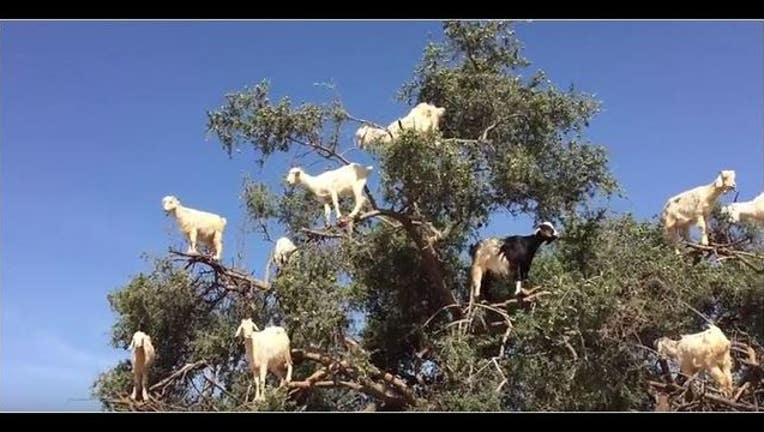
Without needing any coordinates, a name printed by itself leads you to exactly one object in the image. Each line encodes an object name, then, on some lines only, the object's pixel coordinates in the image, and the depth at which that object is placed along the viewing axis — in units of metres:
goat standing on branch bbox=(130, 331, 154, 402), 6.61
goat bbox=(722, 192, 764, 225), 6.91
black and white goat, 6.81
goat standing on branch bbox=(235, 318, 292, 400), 6.45
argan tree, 6.38
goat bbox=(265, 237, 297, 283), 7.02
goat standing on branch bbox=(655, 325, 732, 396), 6.04
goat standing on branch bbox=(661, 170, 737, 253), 6.51
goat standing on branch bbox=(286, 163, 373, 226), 6.98
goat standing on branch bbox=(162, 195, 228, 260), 6.73
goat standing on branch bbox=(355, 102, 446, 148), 6.80
